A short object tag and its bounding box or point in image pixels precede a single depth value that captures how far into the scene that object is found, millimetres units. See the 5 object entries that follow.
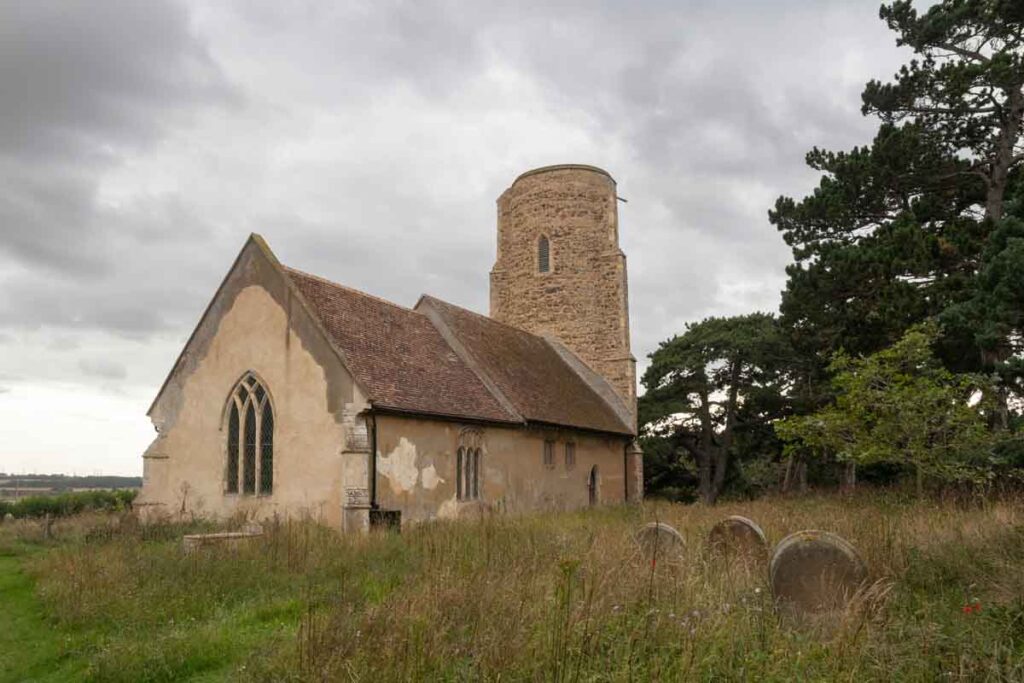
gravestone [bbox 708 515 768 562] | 9750
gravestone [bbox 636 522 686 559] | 8844
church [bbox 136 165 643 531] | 15734
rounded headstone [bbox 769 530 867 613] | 7637
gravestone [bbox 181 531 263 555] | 11898
